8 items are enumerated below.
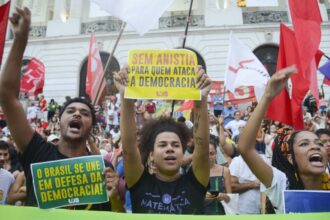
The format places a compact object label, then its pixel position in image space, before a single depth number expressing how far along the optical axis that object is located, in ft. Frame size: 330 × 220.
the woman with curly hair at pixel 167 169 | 7.70
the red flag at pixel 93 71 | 23.14
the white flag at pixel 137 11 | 10.85
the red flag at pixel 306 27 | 14.82
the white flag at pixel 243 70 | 21.18
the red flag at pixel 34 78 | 31.78
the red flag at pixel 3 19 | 11.43
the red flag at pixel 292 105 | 14.97
